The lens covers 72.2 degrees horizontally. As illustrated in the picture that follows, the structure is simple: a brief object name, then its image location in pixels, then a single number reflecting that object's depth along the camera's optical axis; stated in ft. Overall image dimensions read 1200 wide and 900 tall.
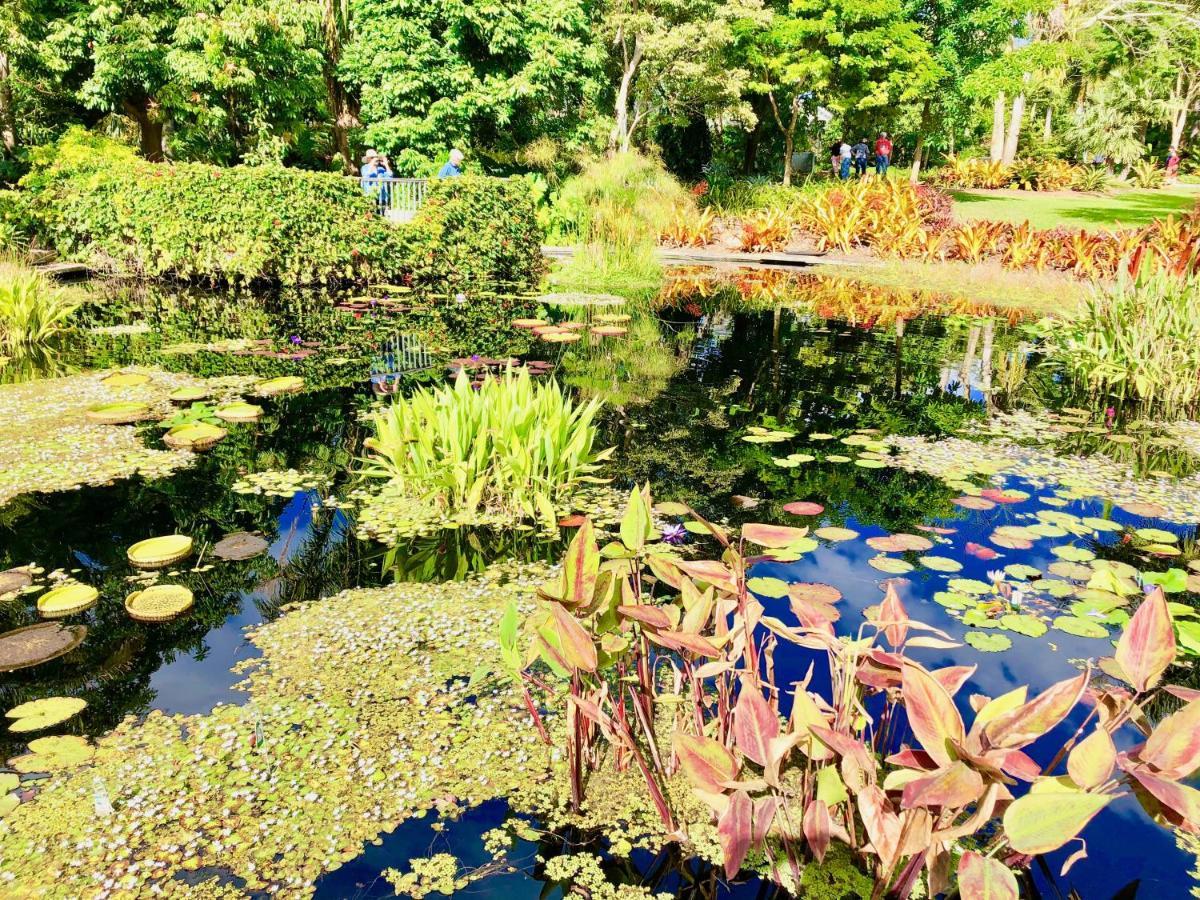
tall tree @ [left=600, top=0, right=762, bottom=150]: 65.10
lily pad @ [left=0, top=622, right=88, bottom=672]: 9.04
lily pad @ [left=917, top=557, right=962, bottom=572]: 11.46
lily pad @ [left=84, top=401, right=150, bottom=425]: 17.07
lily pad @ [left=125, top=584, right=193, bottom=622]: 10.00
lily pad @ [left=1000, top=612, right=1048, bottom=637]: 9.74
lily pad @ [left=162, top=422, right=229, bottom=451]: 15.98
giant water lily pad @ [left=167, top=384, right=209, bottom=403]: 18.85
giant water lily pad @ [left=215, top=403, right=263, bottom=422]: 17.78
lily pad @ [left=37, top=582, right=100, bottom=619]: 10.01
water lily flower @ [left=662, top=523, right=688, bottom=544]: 12.28
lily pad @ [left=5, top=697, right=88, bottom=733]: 7.91
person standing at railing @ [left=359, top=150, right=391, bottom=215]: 47.17
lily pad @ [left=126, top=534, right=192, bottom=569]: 11.35
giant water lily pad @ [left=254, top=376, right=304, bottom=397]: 19.83
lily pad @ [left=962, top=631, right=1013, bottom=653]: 9.43
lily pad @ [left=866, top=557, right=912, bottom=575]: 11.48
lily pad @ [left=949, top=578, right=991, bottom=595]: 10.80
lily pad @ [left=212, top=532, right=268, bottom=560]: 11.71
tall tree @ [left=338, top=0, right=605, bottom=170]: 58.13
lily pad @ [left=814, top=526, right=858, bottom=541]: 12.48
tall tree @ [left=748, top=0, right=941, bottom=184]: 62.49
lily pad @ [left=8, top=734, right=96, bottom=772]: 7.40
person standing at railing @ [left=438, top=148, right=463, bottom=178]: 44.52
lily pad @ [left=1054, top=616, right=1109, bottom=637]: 9.68
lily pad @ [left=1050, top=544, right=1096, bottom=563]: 11.75
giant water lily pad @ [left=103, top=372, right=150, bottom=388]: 19.79
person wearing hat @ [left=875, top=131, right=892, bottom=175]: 71.56
